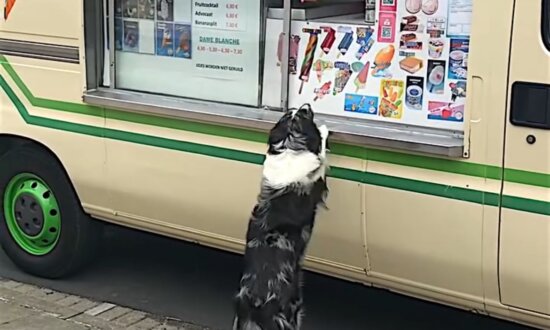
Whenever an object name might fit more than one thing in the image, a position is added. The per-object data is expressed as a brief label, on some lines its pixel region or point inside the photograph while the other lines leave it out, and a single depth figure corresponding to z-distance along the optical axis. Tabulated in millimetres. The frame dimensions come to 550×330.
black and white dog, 4137
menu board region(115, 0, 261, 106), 4848
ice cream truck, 3910
